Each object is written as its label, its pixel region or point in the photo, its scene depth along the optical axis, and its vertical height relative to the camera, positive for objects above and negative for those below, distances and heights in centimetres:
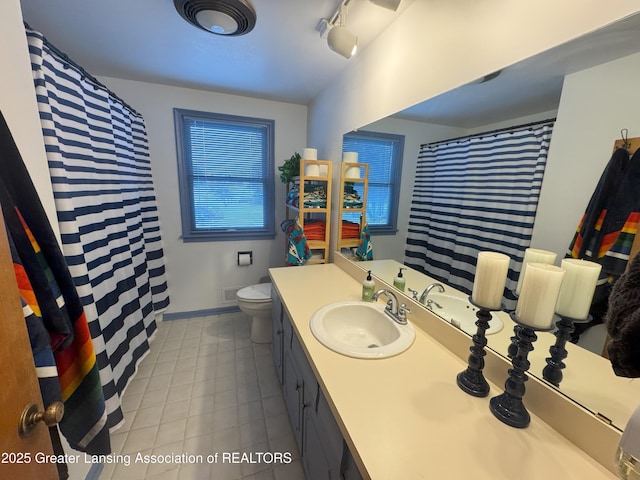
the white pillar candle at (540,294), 59 -22
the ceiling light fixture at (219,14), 110 +81
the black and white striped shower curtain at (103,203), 102 -9
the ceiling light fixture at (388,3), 104 +81
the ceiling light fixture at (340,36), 119 +76
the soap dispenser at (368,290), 134 -51
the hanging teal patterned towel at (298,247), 199 -44
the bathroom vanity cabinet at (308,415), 73 -85
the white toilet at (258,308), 211 -99
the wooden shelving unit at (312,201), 196 -4
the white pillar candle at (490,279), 70 -23
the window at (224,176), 239 +15
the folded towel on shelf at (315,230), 210 -31
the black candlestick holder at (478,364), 73 -50
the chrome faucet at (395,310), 111 -52
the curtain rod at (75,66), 104 +57
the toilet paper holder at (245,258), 267 -72
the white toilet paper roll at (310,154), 196 +31
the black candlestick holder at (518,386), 63 -48
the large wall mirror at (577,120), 58 +21
